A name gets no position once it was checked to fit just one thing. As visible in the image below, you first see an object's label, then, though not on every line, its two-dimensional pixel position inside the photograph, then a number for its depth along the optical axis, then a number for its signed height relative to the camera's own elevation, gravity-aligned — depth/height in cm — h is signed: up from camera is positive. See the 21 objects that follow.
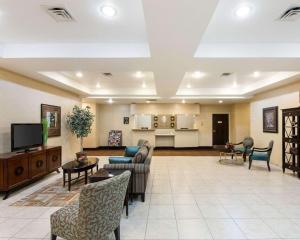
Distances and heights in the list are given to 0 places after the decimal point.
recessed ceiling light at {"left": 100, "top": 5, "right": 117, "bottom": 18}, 251 +144
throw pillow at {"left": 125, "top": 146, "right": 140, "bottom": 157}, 613 -86
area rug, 365 -145
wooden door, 1154 -37
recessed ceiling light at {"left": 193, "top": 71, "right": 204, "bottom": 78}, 580 +143
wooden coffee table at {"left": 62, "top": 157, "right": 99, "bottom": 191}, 429 -96
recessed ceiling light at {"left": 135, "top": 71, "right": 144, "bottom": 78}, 579 +143
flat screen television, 428 -29
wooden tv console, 374 -93
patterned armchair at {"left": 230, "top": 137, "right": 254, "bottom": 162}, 712 -91
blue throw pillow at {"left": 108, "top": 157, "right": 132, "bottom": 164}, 465 -87
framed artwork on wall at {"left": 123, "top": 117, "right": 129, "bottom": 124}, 1134 +17
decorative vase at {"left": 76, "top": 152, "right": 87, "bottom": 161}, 480 -80
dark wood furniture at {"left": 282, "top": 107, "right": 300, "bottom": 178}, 530 -46
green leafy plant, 700 +4
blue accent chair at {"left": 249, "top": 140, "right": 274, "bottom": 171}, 616 -101
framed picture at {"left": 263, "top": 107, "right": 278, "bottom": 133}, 676 +9
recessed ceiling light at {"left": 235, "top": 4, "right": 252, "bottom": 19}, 246 +142
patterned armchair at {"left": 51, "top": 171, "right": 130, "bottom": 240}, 197 -98
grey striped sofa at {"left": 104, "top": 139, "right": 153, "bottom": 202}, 366 -95
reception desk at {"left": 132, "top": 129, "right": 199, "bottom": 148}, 1091 -68
